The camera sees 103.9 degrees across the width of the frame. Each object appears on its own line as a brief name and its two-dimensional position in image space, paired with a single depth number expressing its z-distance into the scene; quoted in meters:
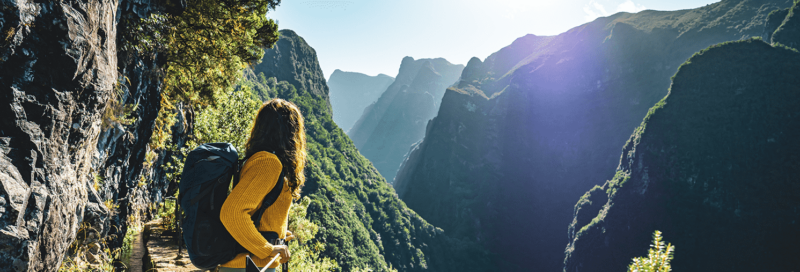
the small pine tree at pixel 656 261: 2.15
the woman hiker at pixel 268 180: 1.57
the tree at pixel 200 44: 4.75
